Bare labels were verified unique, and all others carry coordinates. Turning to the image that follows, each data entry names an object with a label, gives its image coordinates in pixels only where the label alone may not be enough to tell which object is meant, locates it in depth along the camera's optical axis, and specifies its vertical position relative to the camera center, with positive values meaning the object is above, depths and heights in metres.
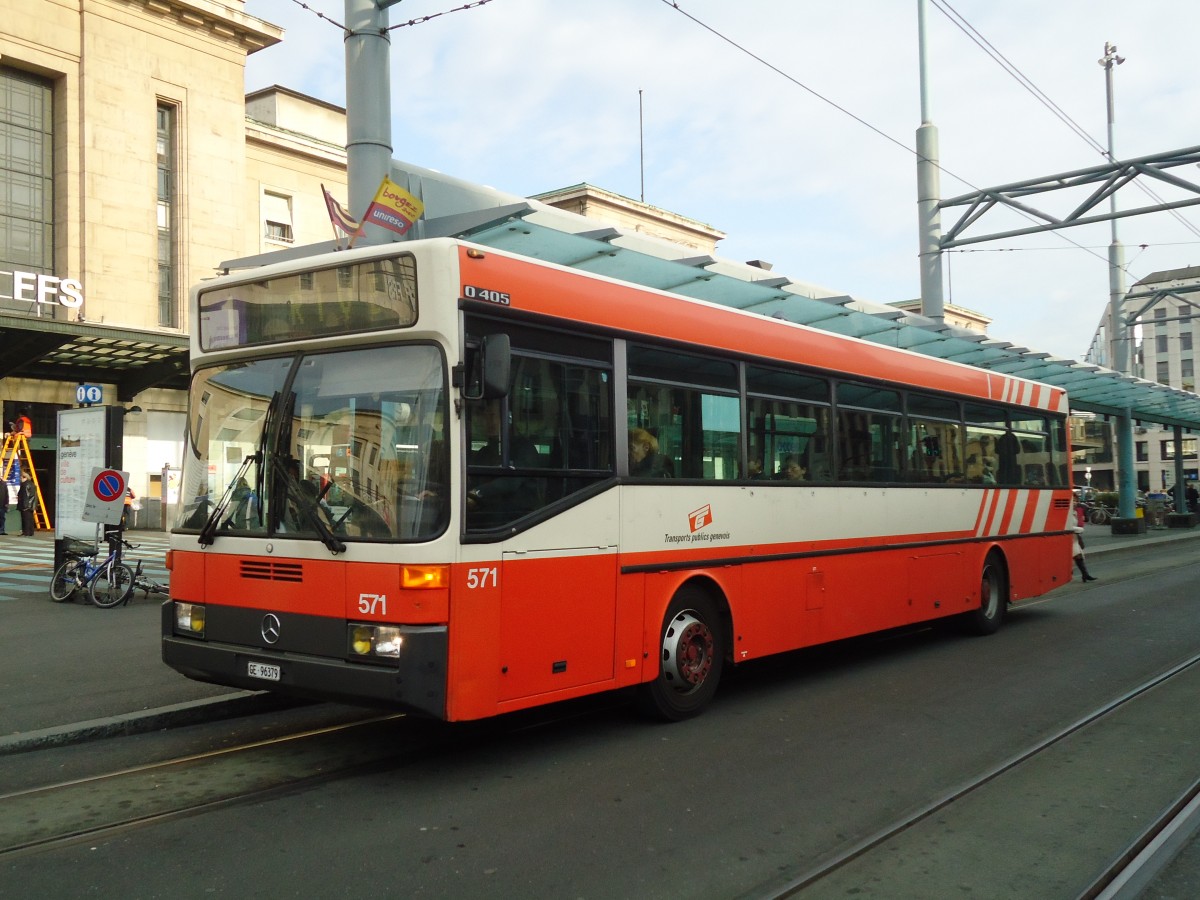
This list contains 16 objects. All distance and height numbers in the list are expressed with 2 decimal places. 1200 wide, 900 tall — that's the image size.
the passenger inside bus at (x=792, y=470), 8.78 +0.08
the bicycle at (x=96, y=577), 13.96 -1.12
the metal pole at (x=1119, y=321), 29.31 +4.20
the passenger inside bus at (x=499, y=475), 5.96 +0.06
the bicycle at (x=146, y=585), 14.46 -1.27
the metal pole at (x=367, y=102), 9.37 +3.45
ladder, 26.91 +0.89
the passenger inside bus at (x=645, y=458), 7.20 +0.17
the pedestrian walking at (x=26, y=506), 27.22 -0.31
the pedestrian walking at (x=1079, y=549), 16.29 -1.18
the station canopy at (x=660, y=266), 9.82 +2.27
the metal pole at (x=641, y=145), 43.44 +14.58
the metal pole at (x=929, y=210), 19.73 +4.94
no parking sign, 14.27 -0.08
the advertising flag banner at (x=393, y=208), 8.62 +2.25
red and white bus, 5.83 -0.02
